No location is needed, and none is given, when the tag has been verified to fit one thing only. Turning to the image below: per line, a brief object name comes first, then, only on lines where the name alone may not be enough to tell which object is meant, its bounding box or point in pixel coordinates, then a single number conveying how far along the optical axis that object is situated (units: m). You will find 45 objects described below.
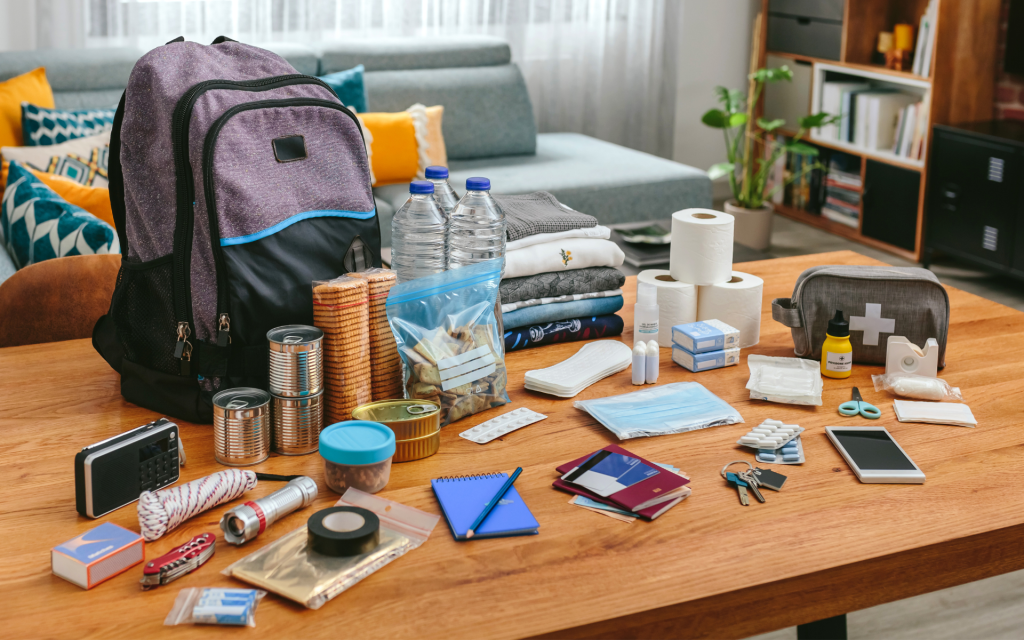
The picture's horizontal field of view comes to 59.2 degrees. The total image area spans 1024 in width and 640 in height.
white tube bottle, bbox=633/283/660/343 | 1.26
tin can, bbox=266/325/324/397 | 0.98
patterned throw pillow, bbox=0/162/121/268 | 1.83
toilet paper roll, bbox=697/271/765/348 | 1.33
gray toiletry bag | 1.24
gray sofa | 3.01
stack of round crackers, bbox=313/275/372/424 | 1.01
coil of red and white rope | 0.85
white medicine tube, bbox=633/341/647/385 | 1.20
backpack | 1.03
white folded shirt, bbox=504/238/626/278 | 1.29
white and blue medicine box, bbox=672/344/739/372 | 1.25
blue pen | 0.86
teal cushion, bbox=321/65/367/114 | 3.16
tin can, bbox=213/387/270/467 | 0.96
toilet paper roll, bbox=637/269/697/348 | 1.33
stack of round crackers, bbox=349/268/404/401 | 1.06
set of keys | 0.94
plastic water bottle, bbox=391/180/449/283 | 1.14
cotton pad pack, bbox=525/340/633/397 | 1.17
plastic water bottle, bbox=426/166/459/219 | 1.17
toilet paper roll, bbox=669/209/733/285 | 1.32
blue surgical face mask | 1.07
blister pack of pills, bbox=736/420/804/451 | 1.02
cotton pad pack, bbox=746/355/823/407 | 1.14
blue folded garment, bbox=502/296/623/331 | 1.30
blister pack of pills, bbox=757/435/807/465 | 1.00
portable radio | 0.87
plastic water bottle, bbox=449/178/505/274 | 1.17
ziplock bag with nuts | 1.05
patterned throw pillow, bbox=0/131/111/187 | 2.45
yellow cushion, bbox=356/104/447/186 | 3.11
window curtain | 3.64
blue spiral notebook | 0.86
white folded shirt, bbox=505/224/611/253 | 1.30
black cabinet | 3.29
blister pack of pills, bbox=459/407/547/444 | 1.05
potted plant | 3.98
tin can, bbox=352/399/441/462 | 0.99
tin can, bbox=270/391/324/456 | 1.00
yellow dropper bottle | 1.21
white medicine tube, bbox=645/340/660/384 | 1.21
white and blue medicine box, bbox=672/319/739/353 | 1.24
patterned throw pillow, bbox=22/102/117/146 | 2.62
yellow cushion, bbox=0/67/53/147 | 2.63
